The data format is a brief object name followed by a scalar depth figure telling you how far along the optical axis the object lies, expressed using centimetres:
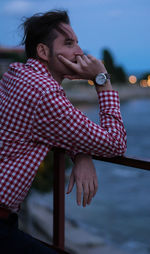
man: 170
